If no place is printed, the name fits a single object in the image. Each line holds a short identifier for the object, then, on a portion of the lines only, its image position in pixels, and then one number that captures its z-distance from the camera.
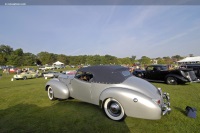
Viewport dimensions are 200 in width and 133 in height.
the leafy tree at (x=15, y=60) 57.50
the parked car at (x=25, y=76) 18.77
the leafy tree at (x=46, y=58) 80.75
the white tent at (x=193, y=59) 32.53
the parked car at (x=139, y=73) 11.94
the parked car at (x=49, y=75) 20.00
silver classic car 3.21
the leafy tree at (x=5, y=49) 89.16
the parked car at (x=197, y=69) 10.41
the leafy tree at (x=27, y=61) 64.69
